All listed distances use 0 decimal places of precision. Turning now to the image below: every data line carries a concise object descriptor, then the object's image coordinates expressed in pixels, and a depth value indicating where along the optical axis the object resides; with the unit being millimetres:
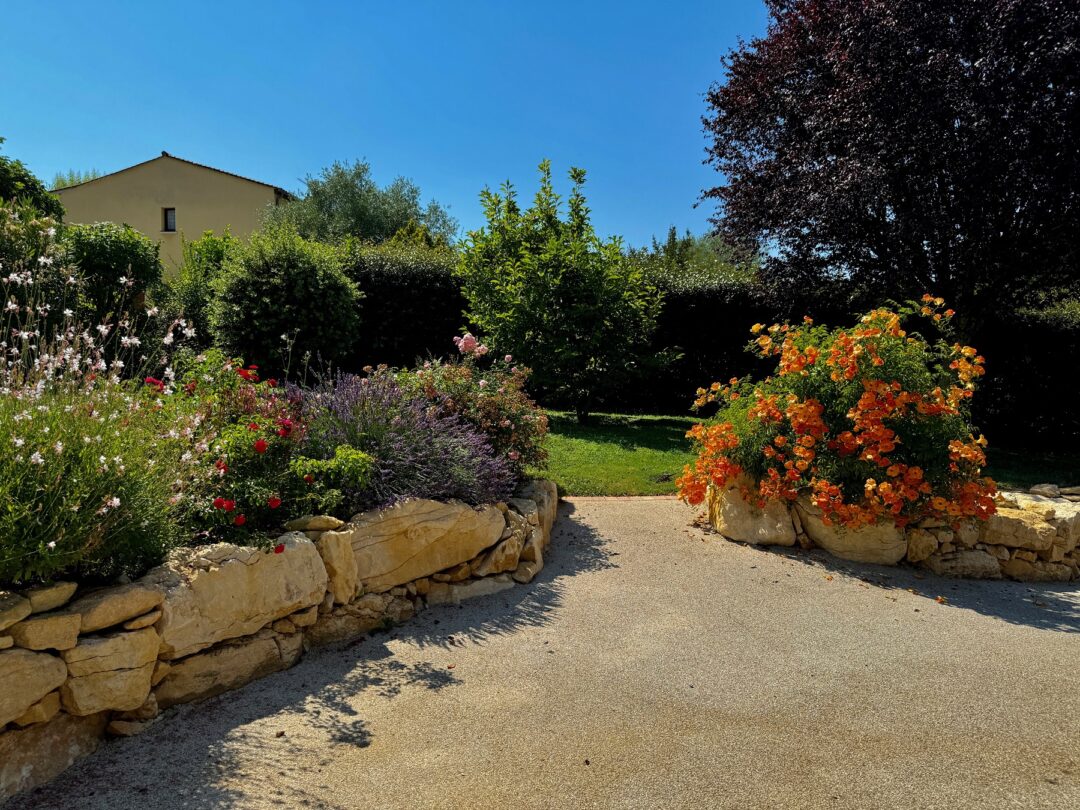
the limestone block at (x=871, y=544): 4660
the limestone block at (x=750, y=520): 4891
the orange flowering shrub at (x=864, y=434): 4449
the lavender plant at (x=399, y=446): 3912
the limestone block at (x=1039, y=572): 4660
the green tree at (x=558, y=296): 9680
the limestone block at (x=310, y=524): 3396
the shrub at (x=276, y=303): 8820
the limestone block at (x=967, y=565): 4617
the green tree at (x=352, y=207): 21703
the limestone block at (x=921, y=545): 4660
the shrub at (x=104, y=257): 8375
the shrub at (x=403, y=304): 11578
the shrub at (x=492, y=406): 5137
